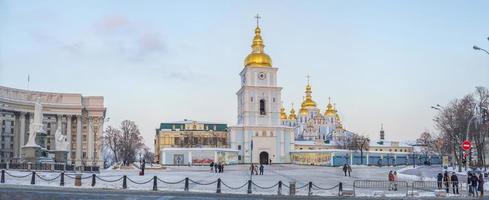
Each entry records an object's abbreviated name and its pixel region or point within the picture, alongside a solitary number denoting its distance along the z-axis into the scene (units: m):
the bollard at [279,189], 36.00
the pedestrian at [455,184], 38.97
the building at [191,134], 157.50
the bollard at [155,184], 37.08
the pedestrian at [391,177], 45.67
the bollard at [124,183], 37.63
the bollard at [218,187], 36.06
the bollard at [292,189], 35.81
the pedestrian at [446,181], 39.31
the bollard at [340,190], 36.30
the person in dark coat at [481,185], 37.59
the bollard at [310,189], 35.89
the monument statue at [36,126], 59.88
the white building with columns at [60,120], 124.00
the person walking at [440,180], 40.72
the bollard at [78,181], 38.41
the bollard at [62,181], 38.69
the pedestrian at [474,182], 36.50
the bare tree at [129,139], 125.50
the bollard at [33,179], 39.03
